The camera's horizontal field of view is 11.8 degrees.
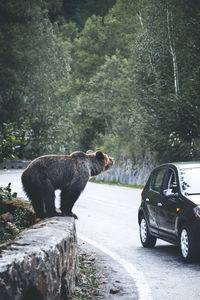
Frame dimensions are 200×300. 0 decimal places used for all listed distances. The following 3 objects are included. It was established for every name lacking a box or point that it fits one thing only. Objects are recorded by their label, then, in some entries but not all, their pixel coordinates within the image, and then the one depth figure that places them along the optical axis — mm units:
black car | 15440
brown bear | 14341
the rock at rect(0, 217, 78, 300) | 7753
